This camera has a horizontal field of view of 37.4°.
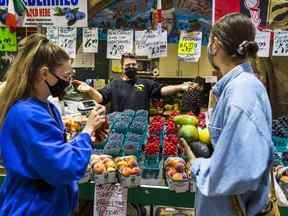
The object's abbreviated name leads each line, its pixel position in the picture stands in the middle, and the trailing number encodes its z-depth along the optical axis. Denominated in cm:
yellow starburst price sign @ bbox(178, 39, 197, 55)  487
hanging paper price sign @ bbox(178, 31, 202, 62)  486
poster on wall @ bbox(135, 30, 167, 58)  486
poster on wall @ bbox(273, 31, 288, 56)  461
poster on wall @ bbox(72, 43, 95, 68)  557
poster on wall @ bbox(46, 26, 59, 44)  491
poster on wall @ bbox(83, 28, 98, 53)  498
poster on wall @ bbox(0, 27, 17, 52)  512
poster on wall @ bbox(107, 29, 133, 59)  488
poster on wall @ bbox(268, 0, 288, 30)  455
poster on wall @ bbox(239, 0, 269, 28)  458
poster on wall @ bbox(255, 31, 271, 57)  462
